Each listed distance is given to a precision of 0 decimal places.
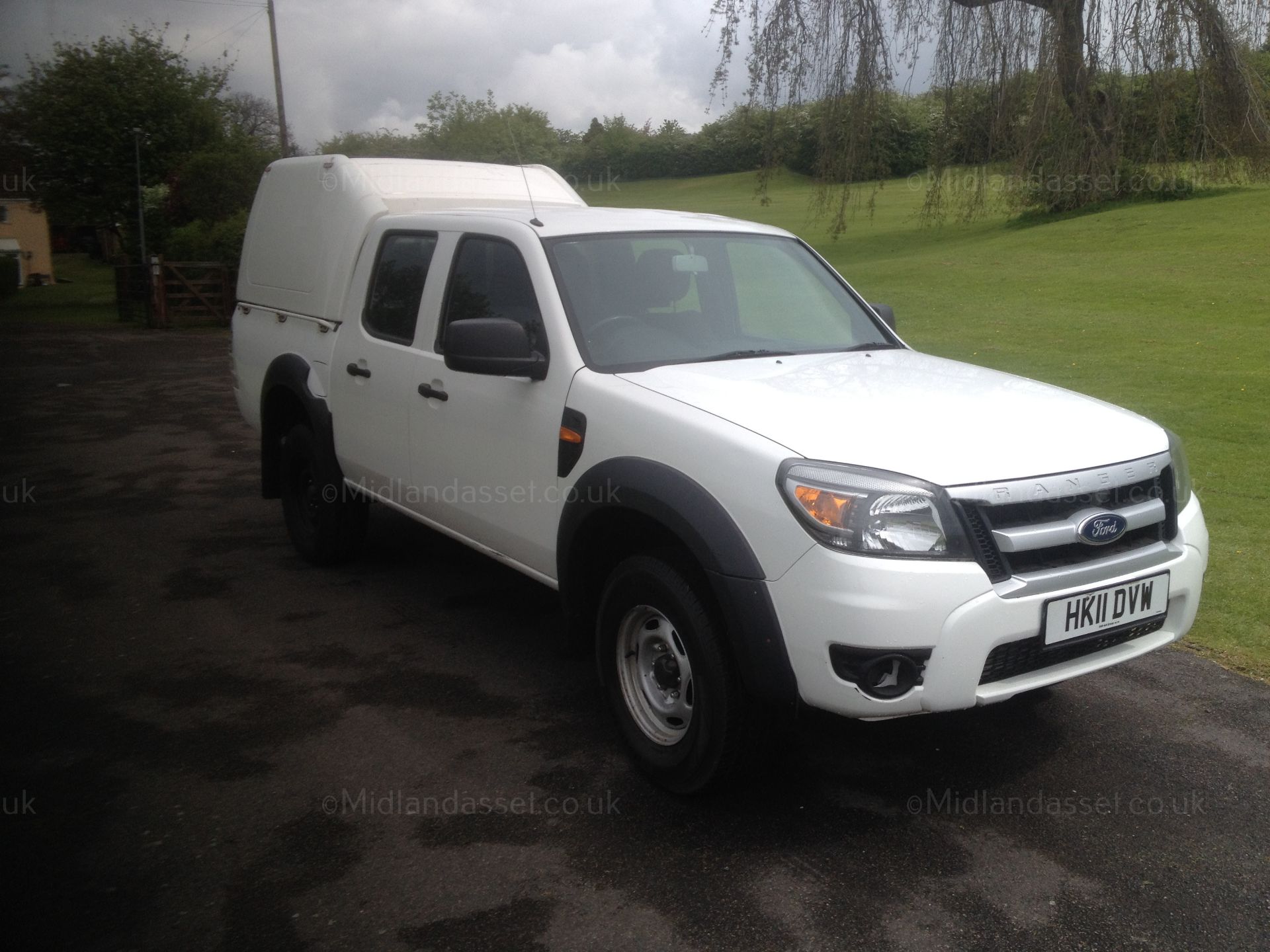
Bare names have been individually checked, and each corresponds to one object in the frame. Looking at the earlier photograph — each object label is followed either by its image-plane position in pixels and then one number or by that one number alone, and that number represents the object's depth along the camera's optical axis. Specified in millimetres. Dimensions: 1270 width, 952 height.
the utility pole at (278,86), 27641
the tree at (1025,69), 11289
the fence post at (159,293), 24531
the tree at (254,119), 33625
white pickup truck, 3084
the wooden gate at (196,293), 25109
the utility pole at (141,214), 26981
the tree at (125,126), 30078
